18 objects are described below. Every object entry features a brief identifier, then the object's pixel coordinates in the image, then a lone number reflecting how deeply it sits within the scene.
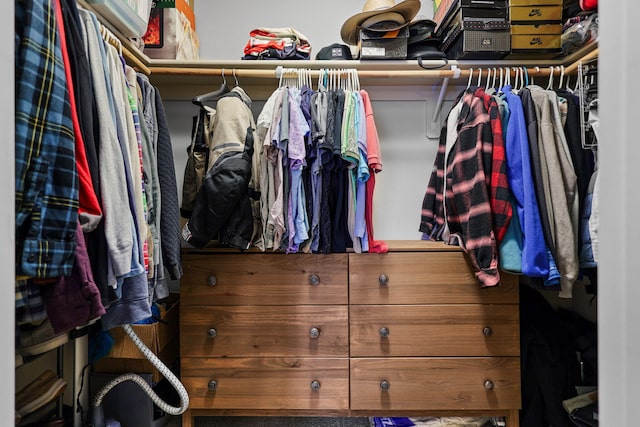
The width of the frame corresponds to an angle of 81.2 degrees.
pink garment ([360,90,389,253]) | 1.48
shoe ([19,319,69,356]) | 0.93
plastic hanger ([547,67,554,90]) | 1.59
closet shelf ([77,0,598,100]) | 1.62
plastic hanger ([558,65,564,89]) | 1.58
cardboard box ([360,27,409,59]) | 1.66
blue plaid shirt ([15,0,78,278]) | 0.65
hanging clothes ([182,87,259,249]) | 1.33
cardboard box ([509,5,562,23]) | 1.61
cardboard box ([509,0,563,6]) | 1.60
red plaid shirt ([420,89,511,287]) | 1.37
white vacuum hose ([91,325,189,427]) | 1.38
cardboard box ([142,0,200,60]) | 1.64
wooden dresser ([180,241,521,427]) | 1.51
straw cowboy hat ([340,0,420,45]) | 1.59
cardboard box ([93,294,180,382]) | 1.49
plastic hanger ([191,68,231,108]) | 1.49
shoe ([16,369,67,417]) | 1.15
